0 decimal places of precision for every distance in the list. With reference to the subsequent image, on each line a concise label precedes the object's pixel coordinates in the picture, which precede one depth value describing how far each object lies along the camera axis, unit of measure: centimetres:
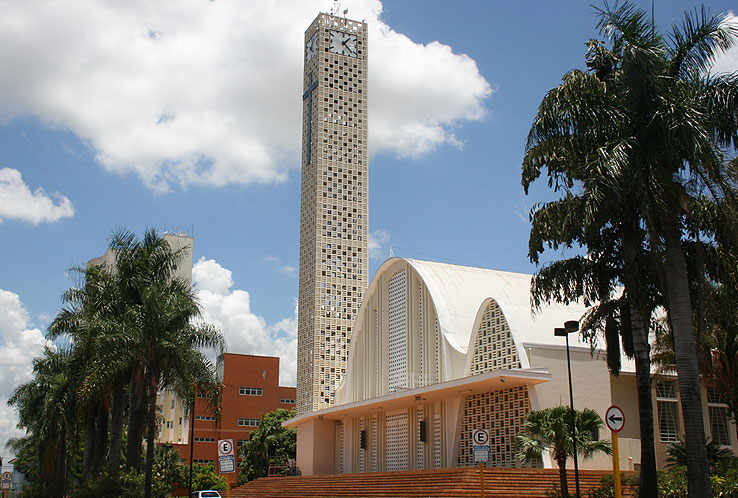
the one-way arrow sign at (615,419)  1361
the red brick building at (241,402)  7075
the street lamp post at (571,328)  2000
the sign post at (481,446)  1656
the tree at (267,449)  5688
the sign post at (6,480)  2514
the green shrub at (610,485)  2142
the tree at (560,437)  2280
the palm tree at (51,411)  3662
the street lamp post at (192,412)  2699
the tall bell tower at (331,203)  5628
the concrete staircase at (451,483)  2575
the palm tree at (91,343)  2673
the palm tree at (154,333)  2636
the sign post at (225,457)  1609
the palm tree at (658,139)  1672
